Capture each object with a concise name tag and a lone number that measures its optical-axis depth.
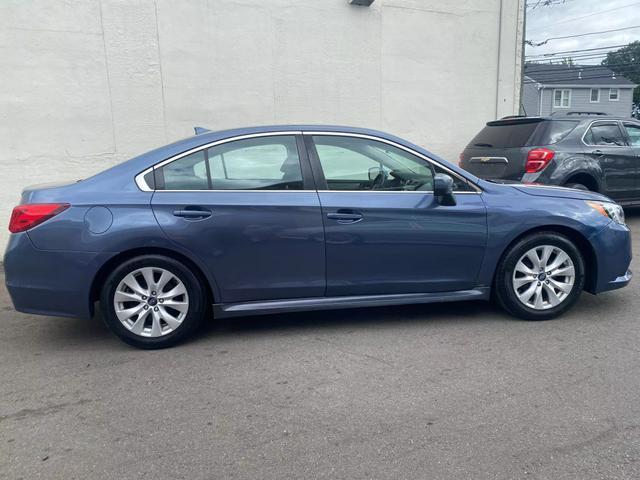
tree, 63.97
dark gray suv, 7.17
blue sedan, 3.73
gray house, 43.28
